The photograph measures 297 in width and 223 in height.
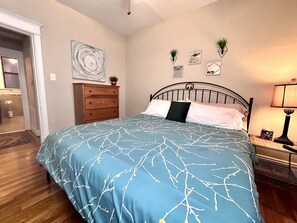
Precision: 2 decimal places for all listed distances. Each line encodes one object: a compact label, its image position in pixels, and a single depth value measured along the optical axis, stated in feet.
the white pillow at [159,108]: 7.50
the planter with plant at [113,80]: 10.16
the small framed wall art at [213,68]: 7.38
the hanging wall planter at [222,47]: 7.06
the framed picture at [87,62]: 8.62
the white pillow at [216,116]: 5.58
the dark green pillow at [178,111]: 6.54
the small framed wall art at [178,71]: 8.73
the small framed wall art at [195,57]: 7.95
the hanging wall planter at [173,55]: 8.76
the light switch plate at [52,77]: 7.81
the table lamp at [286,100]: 4.92
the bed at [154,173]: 1.80
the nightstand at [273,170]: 5.24
